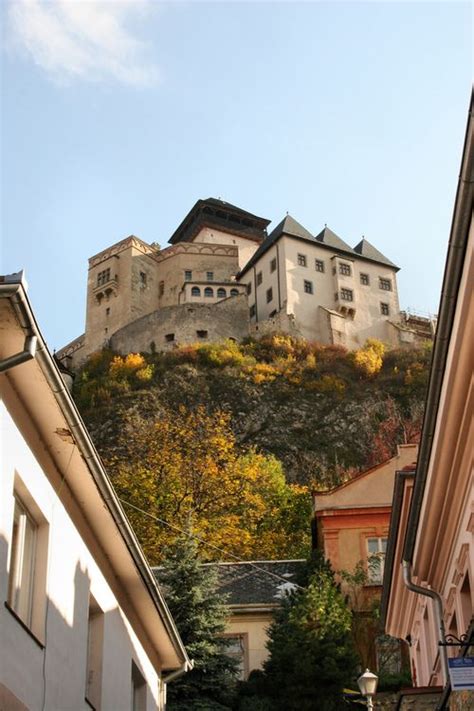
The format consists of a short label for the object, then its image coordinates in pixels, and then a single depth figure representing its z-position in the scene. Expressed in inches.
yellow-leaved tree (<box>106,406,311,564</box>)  1571.1
